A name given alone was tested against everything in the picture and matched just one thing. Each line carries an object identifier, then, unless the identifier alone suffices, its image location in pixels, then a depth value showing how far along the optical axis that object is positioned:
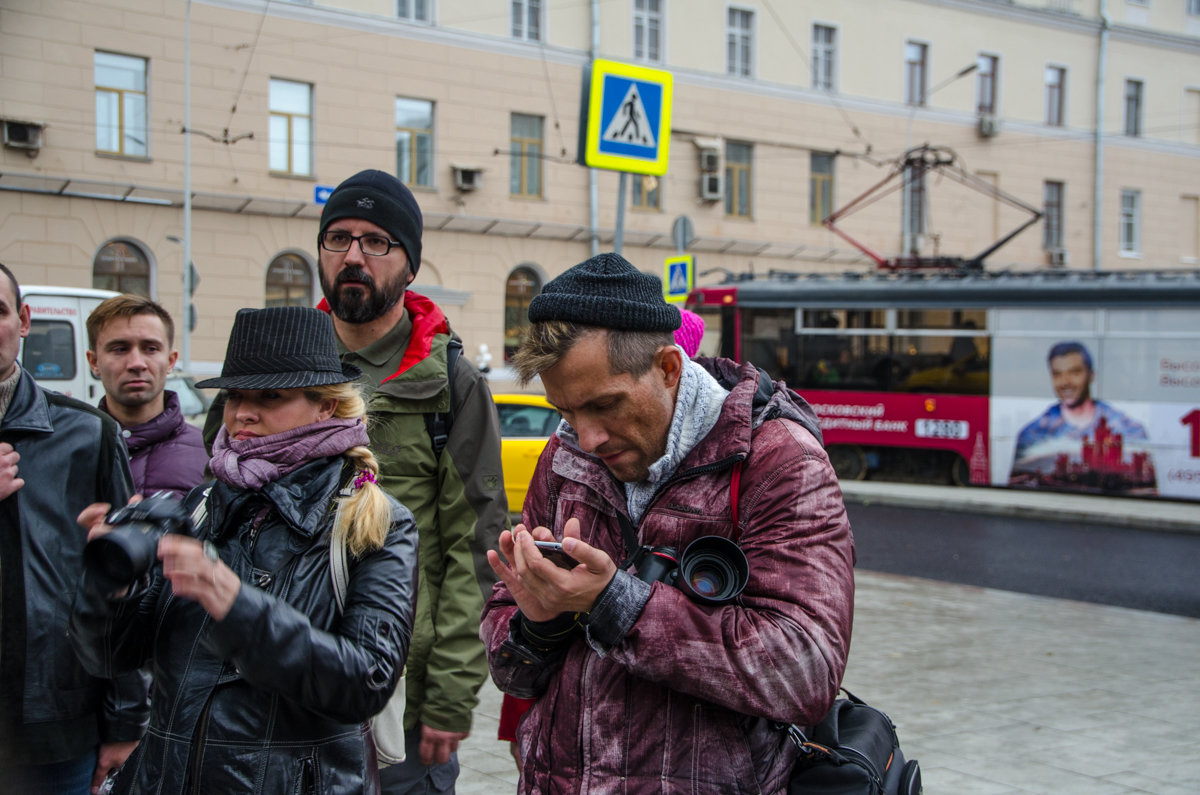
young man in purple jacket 3.50
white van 12.61
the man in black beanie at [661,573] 1.72
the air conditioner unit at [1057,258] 32.75
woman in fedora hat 1.92
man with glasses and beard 2.73
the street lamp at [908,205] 30.72
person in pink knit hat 3.37
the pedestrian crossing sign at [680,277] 13.25
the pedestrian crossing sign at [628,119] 7.61
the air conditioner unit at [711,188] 28.12
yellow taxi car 11.33
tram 15.07
